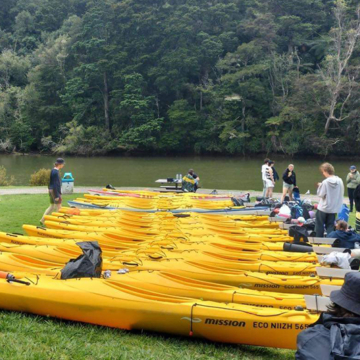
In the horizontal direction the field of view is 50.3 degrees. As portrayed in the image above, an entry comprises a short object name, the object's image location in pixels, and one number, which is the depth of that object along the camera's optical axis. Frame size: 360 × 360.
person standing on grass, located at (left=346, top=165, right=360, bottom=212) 10.89
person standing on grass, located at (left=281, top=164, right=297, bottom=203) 11.09
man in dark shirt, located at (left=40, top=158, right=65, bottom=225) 8.31
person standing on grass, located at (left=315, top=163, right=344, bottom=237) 6.71
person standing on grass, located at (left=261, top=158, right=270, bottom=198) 12.00
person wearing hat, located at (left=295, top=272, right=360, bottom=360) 2.36
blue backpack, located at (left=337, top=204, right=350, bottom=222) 8.40
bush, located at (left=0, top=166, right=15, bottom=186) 18.35
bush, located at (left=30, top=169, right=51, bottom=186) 17.17
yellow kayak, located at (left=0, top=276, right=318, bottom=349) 3.52
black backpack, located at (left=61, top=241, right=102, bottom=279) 4.44
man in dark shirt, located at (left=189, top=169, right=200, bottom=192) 13.33
